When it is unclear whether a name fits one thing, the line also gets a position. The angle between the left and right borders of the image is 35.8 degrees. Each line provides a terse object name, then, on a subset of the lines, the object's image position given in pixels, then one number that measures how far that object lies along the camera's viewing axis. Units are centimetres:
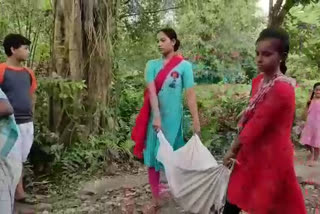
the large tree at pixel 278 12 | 807
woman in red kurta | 284
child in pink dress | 765
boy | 454
